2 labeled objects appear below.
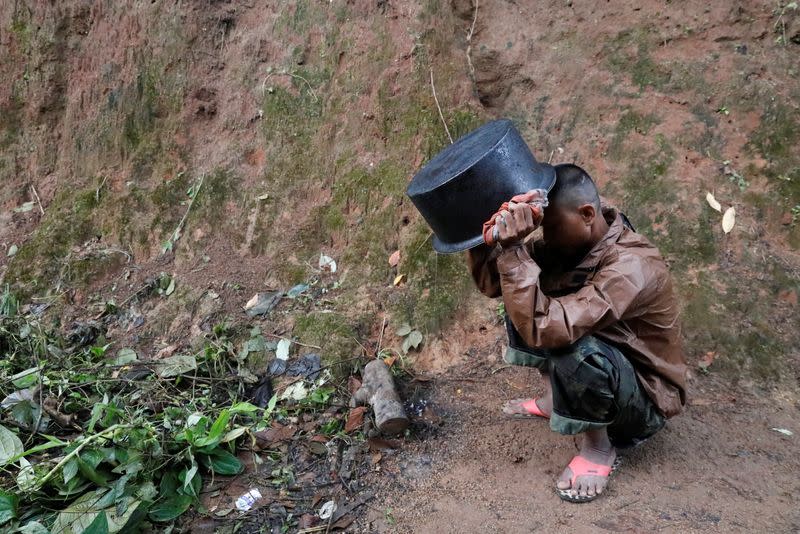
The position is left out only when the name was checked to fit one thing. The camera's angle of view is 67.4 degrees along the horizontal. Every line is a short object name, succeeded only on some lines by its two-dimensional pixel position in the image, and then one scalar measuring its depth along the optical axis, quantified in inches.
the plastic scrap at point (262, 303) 159.5
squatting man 91.2
